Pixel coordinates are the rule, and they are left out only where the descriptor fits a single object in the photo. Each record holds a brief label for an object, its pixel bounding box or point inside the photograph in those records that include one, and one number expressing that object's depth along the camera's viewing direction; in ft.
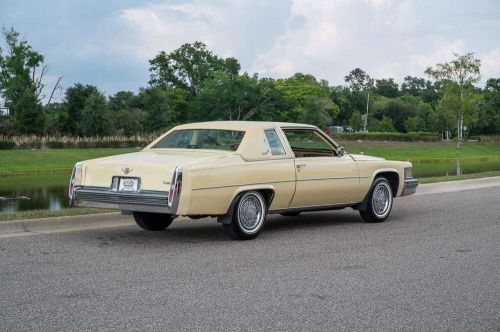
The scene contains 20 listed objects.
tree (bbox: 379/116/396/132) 365.20
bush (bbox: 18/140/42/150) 161.79
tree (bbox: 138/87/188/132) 236.43
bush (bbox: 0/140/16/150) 155.43
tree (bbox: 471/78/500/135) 343.63
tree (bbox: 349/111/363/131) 377.91
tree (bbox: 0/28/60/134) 184.03
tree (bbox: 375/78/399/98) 569.55
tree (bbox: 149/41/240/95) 382.42
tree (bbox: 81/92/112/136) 193.77
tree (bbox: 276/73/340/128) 282.15
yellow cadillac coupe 29.19
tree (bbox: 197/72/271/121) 307.37
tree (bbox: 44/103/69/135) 192.21
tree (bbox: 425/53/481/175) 102.78
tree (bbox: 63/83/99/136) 221.46
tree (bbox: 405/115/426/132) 364.64
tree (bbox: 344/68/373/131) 581.53
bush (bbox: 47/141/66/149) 165.49
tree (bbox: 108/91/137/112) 318.96
